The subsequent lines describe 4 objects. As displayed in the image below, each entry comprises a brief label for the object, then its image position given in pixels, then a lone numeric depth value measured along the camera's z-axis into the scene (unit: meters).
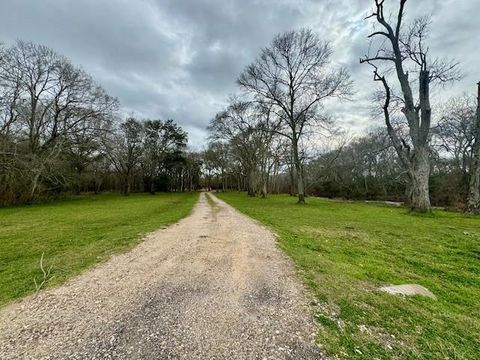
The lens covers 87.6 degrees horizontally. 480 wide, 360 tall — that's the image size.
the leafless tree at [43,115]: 20.30
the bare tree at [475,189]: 14.72
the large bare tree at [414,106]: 14.02
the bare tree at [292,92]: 20.45
